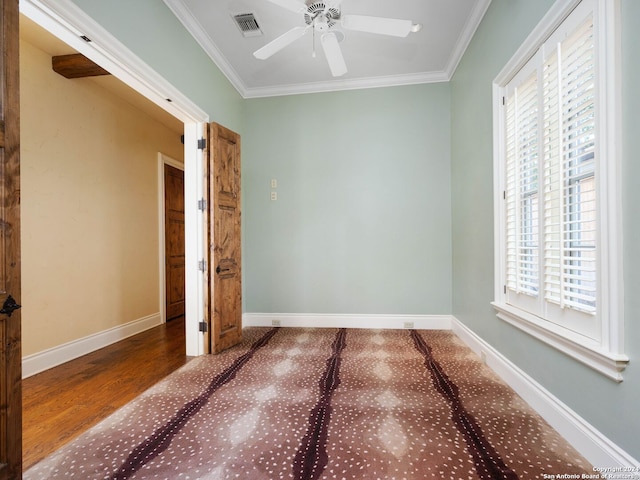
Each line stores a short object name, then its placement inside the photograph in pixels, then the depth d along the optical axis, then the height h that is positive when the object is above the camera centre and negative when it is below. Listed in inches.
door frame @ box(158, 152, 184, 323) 155.0 +0.8
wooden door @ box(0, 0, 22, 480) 45.4 -1.4
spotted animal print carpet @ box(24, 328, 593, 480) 51.6 -42.5
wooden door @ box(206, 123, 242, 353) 105.7 +0.7
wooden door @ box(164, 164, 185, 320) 160.9 +0.8
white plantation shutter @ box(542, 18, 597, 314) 53.1 +13.5
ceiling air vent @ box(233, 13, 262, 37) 96.3 +77.9
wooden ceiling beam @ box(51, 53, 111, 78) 97.9 +63.4
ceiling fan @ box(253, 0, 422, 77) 73.7 +59.2
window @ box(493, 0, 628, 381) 47.7 +11.0
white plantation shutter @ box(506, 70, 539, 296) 71.2 +14.0
